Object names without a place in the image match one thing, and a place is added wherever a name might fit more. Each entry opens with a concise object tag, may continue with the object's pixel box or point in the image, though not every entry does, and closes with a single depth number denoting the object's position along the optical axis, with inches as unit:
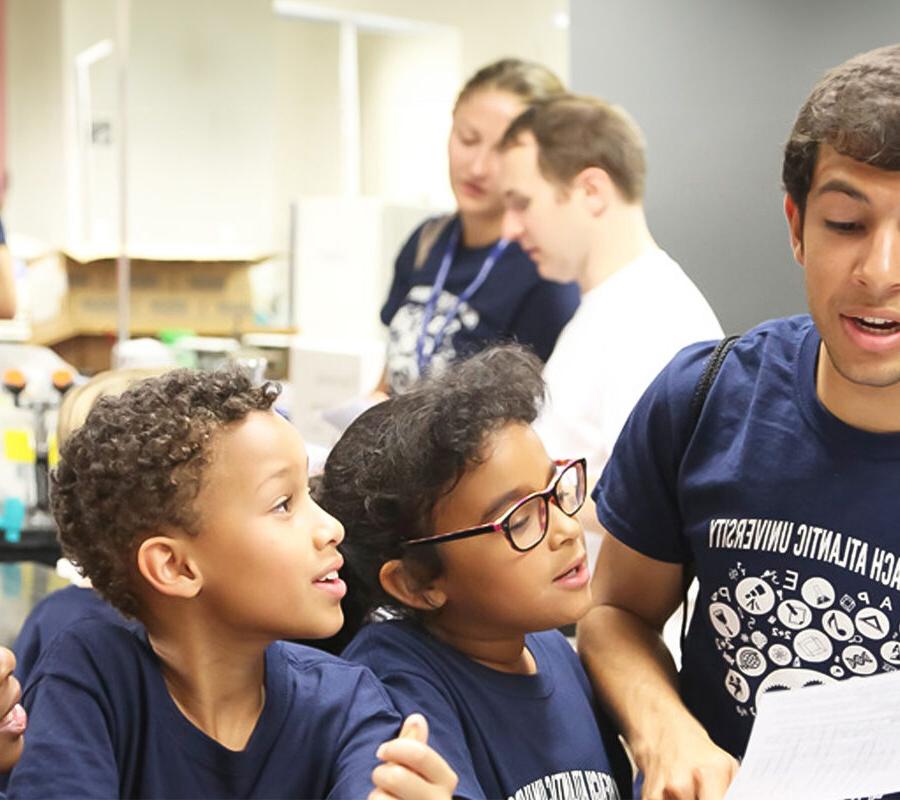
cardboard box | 165.2
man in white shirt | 73.5
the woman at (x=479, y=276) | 99.7
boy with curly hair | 44.0
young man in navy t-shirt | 46.1
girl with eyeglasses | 50.3
